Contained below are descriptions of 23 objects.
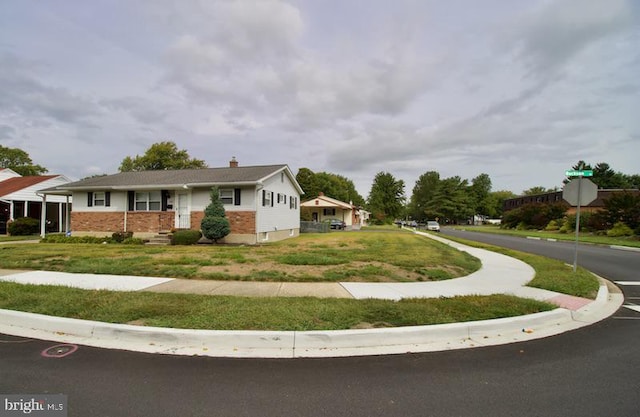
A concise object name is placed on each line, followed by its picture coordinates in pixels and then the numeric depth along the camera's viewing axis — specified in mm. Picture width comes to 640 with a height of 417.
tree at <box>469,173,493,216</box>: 101150
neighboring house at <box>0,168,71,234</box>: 24556
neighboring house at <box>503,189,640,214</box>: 44644
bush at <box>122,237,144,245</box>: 17812
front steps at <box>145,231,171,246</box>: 17469
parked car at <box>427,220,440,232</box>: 46331
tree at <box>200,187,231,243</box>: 16656
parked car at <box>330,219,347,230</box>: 41438
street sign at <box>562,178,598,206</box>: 9305
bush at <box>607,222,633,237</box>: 26784
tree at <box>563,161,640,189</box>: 67938
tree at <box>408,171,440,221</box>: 104188
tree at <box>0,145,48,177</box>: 50719
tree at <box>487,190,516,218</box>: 105681
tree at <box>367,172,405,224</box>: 92250
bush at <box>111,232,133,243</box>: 18359
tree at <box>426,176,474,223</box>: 84812
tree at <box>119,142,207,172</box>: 47938
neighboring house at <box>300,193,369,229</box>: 42959
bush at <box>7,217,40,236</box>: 22547
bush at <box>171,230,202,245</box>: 16578
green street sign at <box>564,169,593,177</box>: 9078
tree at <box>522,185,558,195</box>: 106200
